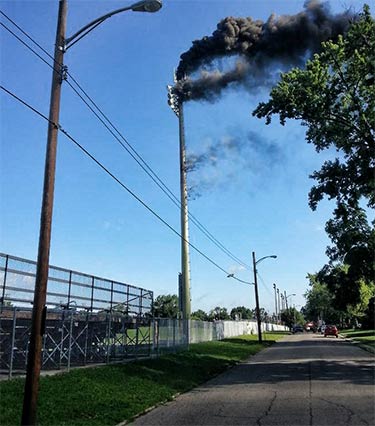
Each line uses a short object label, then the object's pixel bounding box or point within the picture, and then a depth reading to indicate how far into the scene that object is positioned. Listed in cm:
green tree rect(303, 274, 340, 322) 10794
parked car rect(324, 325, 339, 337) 6391
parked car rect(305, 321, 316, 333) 10844
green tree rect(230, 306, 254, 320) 17512
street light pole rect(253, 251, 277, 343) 4724
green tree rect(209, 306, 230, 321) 14525
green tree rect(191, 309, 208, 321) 14365
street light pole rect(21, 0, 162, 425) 793
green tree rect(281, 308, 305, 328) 14534
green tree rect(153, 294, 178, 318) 10831
